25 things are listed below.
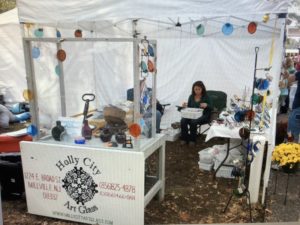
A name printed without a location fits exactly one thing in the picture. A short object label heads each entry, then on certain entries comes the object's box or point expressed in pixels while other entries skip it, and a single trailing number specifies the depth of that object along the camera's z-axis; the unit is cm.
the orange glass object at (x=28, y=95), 273
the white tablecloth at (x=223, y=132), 366
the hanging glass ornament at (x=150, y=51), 270
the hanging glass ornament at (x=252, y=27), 388
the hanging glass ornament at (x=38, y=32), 493
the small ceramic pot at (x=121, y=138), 261
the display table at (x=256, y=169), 302
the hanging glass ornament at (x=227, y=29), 391
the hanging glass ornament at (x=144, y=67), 253
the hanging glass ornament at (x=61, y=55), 275
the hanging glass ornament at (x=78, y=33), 486
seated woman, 514
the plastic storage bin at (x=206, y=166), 410
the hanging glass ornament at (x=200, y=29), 456
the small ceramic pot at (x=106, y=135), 269
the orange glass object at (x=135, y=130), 248
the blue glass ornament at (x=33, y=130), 279
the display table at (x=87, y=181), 253
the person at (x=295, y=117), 399
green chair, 566
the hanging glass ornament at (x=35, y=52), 277
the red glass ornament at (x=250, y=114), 304
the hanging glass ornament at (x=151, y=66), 266
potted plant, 277
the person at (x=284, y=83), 373
